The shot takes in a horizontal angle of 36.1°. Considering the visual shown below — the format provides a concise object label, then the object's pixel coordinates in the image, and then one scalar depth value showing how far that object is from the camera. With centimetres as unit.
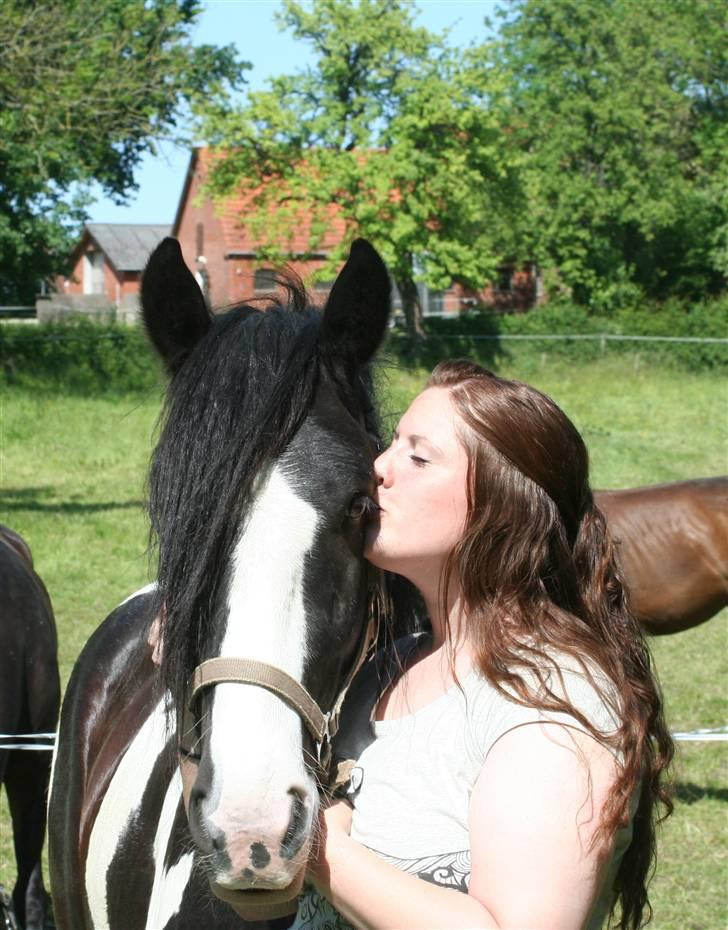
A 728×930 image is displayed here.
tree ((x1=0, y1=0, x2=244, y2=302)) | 1361
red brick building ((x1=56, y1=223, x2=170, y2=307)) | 4934
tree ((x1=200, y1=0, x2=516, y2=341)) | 2752
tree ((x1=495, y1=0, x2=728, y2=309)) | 3425
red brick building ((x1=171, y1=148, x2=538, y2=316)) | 2916
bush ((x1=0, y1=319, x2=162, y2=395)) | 1972
